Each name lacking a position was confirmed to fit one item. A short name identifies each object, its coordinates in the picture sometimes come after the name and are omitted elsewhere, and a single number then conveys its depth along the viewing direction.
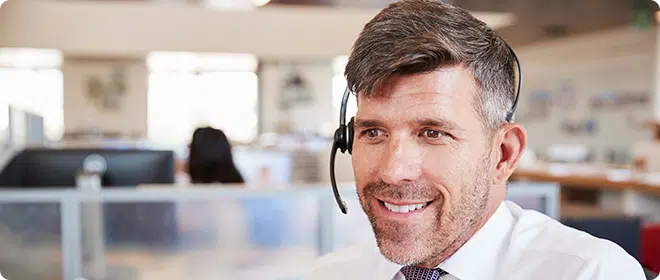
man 0.81
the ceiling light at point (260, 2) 4.23
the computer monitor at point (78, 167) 2.60
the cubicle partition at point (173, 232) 2.09
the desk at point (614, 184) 5.14
